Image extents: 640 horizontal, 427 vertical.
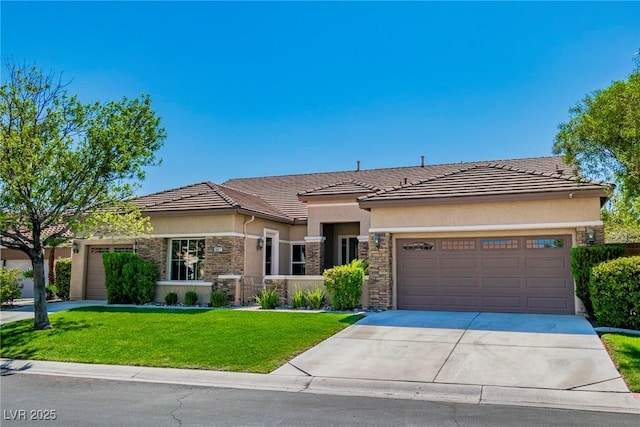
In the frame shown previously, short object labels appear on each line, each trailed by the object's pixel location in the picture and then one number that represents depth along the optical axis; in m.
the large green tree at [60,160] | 12.23
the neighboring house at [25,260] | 24.77
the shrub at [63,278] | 21.19
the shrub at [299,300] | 16.54
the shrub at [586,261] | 12.79
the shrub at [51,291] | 20.94
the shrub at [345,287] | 15.73
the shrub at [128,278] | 18.42
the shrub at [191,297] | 18.03
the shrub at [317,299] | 16.27
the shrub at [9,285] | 18.66
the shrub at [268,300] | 16.66
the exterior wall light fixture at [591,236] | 13.82
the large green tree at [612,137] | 10.38
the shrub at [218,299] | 17.56
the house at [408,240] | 14.41
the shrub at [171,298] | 18.31
